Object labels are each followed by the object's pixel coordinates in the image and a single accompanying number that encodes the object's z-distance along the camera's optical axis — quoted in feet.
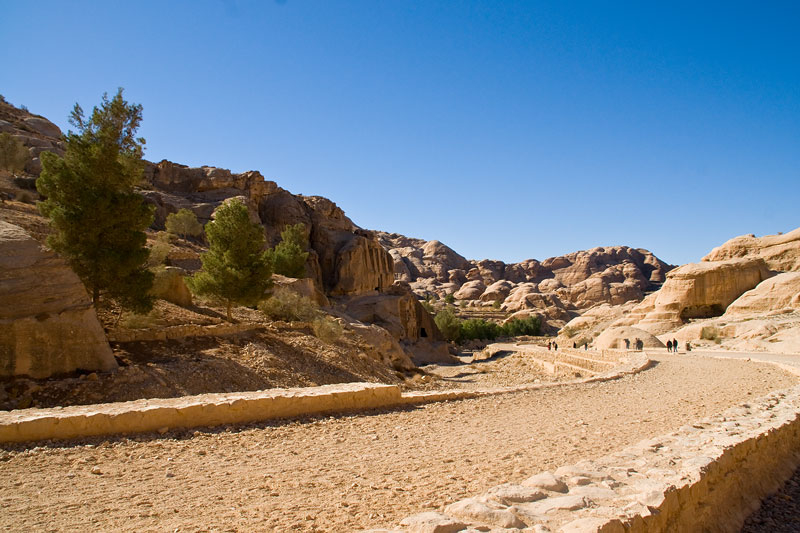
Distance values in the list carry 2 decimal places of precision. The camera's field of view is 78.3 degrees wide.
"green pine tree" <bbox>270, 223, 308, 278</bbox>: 114.42
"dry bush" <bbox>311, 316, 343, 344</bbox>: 64.28
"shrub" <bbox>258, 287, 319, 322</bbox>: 69.62
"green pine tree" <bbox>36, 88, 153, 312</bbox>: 43.27
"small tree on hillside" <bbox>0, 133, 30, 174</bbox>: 108.58
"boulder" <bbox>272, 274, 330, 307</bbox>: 96.32
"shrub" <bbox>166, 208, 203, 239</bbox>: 123.13
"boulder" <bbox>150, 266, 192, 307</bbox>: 56.90
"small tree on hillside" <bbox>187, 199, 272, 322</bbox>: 58.49
